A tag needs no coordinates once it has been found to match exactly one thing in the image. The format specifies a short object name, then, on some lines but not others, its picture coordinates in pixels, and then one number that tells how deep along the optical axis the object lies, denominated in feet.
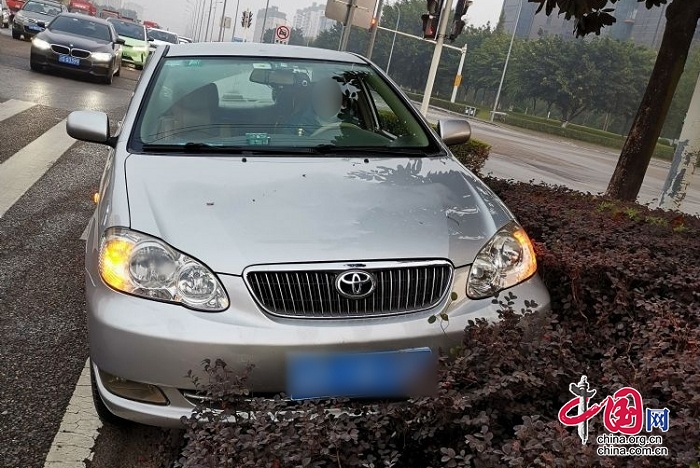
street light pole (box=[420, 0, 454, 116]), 41.42
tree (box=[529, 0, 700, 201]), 19.35
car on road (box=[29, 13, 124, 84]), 52.11
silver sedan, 8.17
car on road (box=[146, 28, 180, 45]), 108.85
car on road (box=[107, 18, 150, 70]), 77.87
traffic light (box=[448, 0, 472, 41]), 39.88
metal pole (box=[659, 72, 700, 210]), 21.43
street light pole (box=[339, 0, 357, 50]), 53.01
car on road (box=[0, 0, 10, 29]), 94.18
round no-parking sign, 84.17
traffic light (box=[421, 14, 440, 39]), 39.91
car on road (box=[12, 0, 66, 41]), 77.66
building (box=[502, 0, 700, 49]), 320.09
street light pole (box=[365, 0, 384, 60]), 57.41
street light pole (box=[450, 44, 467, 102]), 155.94
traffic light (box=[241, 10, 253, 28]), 145.07
